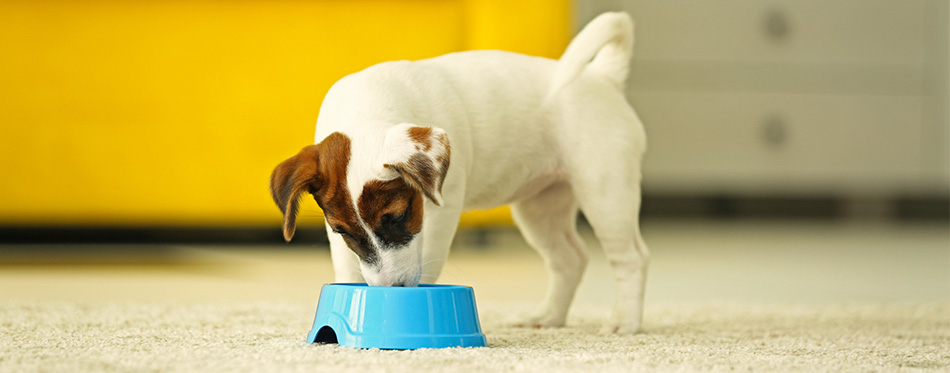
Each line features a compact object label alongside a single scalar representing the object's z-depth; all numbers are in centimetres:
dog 247
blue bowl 244
